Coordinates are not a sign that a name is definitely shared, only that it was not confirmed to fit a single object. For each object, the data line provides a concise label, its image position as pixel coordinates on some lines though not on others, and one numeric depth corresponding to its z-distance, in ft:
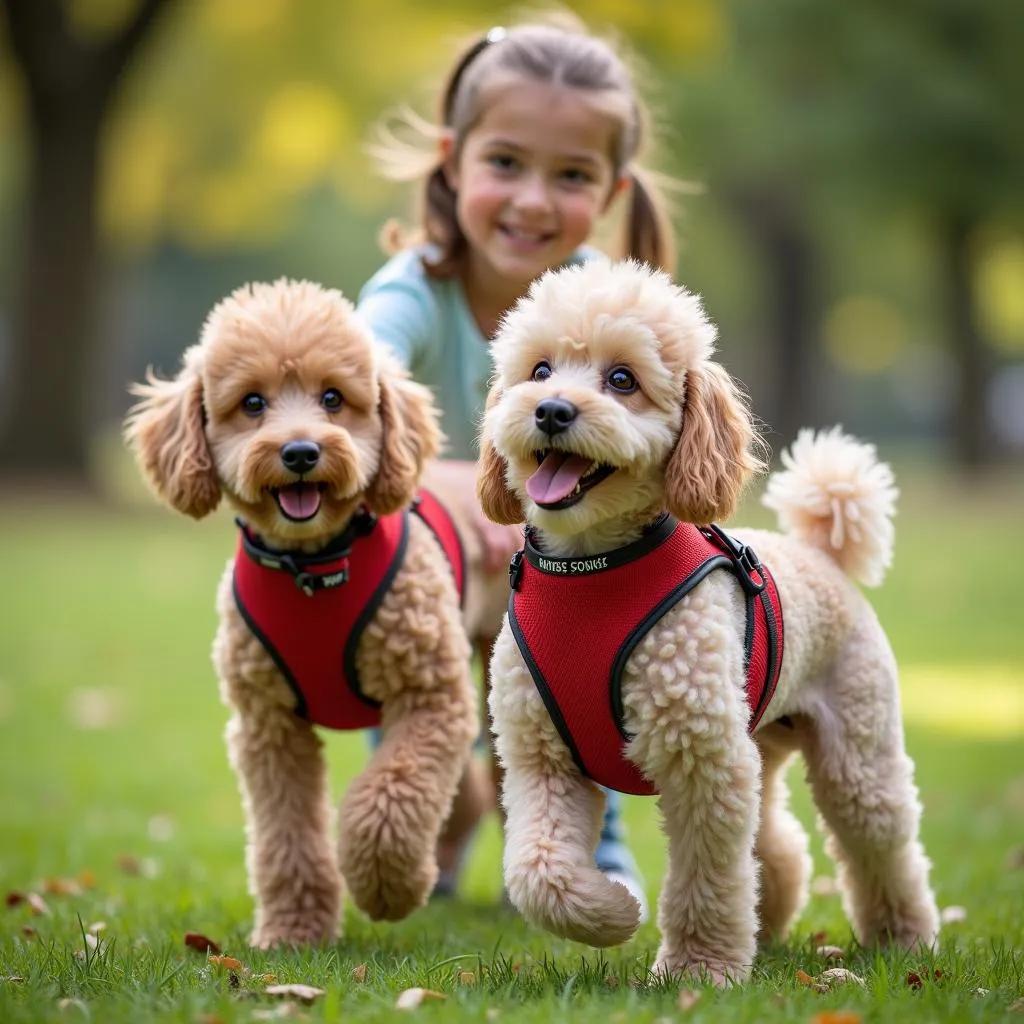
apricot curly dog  13.52
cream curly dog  11.18
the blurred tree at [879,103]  75.31
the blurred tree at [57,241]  62.54
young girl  16.46
